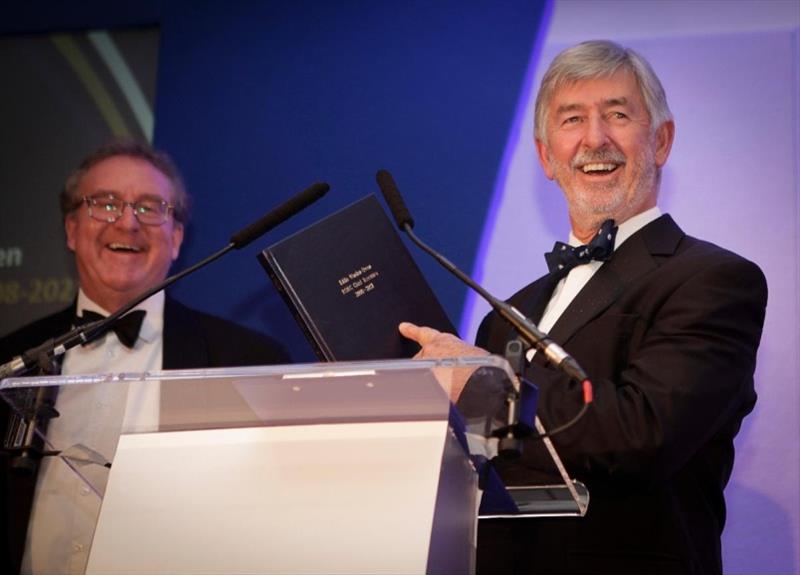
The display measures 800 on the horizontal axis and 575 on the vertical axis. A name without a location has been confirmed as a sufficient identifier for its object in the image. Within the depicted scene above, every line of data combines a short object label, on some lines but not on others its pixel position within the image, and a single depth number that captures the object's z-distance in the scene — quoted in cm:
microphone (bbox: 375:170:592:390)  182
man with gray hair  221
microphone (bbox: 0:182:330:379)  222
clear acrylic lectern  172
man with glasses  365
